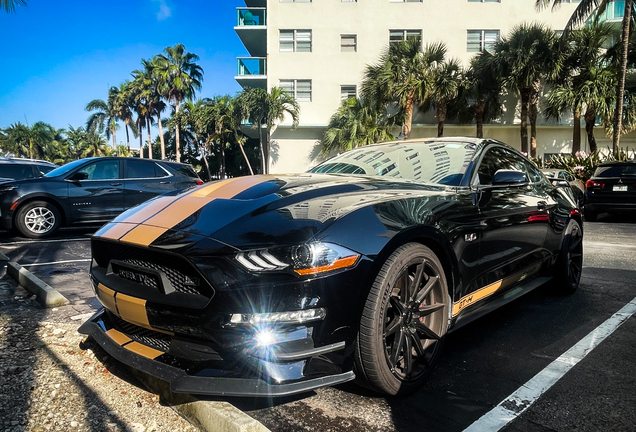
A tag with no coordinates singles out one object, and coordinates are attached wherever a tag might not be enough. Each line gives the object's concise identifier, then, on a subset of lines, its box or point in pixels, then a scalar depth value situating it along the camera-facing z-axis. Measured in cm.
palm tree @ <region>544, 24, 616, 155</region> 1970
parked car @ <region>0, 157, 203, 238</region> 788
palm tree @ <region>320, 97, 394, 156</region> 2158
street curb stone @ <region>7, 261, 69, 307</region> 372
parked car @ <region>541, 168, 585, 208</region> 1243
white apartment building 2423
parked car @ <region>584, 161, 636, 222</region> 1059
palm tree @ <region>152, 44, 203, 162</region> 3988
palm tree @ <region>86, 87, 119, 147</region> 5406
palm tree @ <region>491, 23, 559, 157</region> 2025
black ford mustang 191
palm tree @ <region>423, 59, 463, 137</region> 2108
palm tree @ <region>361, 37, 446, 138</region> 2095
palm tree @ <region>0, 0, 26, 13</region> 1120
